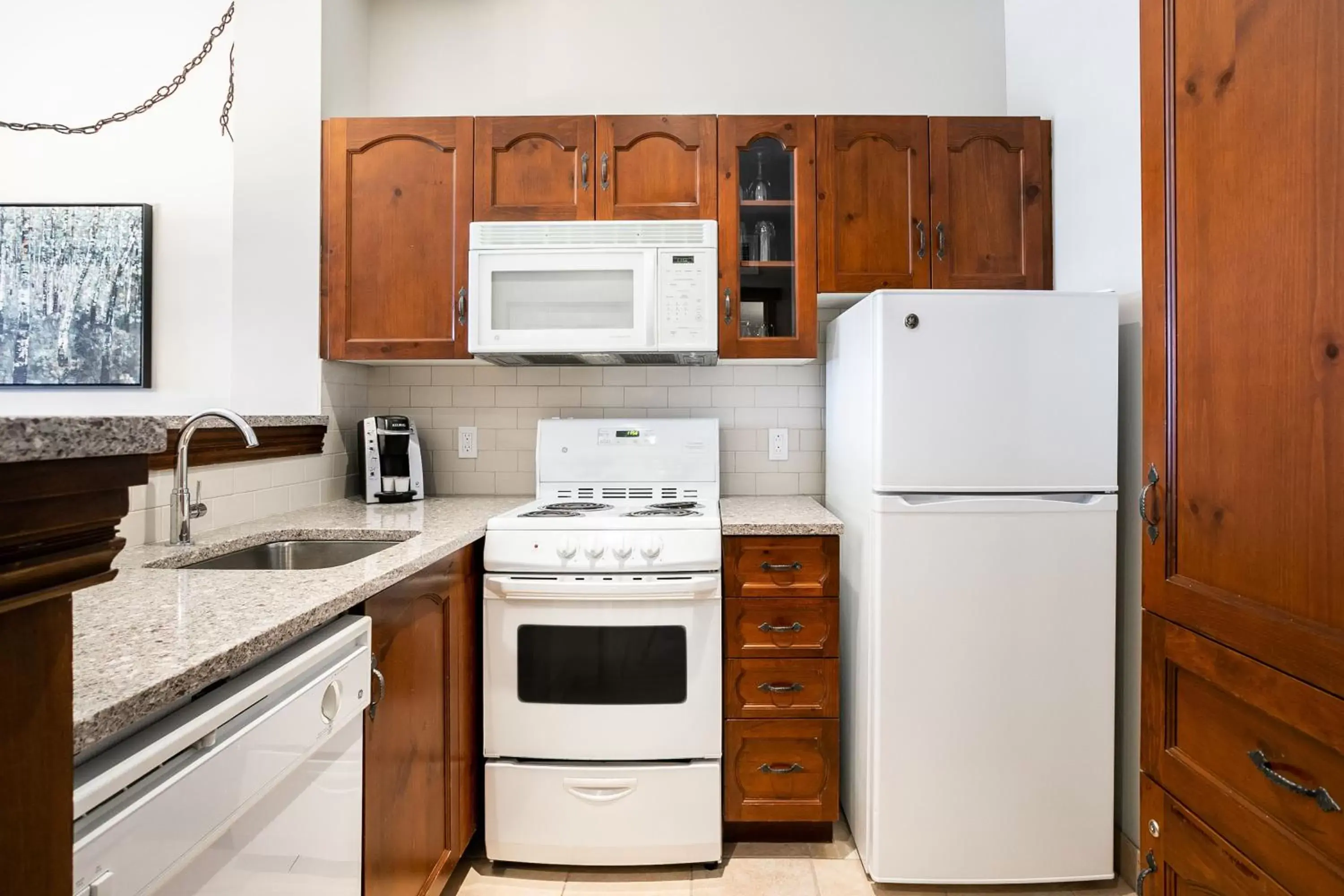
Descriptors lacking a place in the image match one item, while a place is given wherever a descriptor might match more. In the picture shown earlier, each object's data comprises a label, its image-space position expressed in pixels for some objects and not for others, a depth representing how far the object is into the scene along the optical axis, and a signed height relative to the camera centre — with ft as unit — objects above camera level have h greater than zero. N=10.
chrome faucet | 5.38 -0.34
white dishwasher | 2.31 -1.31
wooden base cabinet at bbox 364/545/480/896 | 4.37 -1.97
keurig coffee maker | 7.84 -0.08
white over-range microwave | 7.28 +1.70
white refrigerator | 5.90 -1.10
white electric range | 6.33 -2.15
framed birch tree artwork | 8.02 +1.77
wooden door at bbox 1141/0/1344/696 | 2.66 +0.55
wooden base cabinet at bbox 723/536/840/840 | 6.53 -2.17
